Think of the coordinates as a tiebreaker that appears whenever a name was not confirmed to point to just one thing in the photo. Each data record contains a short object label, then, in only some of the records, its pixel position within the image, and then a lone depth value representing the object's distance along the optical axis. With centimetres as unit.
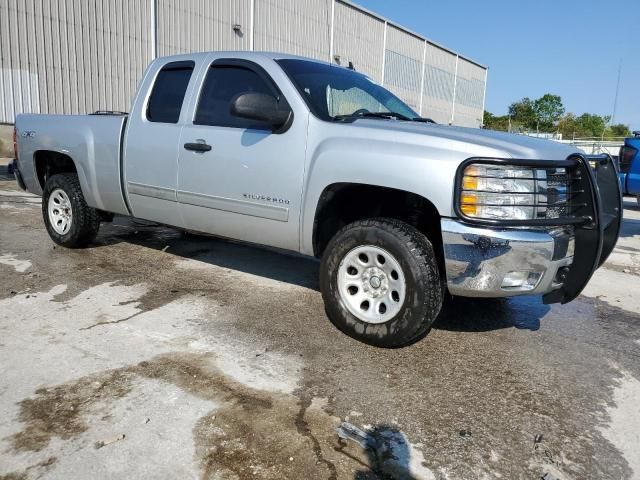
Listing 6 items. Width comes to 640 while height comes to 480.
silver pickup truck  304
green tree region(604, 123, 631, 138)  6669
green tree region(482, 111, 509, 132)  7088
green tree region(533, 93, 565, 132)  7806
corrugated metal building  1511
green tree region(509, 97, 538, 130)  7619
